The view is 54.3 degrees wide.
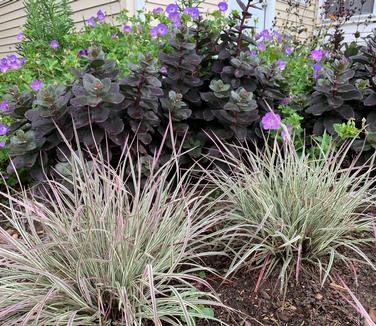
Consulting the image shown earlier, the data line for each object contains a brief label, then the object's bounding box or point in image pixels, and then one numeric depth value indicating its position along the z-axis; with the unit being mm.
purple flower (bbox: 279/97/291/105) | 2316
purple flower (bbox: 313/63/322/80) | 2439
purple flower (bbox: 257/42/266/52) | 2650
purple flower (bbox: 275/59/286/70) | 2342
